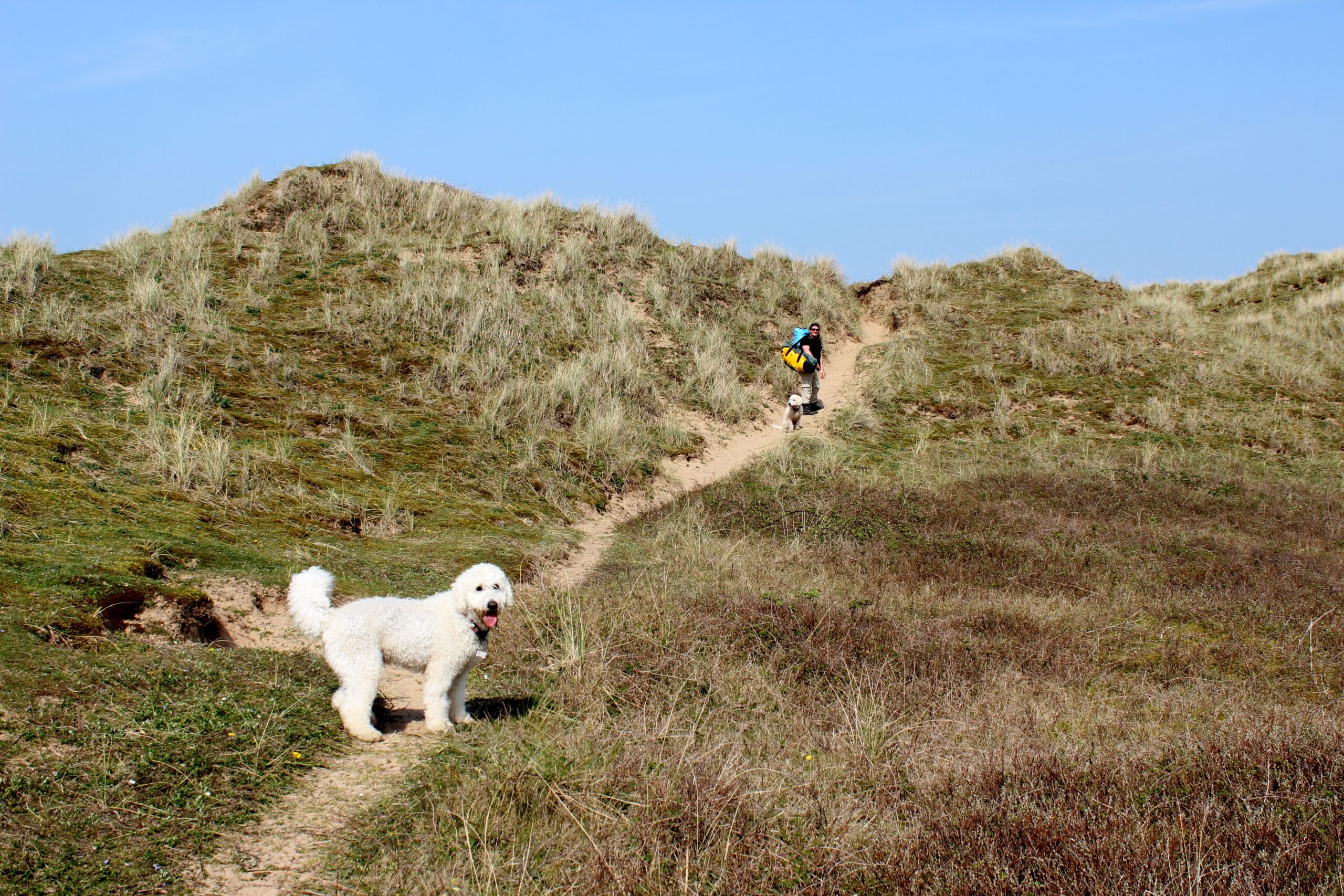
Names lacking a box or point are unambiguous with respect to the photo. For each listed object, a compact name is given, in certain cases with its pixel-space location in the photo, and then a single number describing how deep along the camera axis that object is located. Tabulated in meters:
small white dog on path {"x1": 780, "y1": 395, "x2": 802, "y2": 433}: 19.89
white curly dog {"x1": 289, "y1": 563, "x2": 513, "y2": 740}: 5.58
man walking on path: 20.48
